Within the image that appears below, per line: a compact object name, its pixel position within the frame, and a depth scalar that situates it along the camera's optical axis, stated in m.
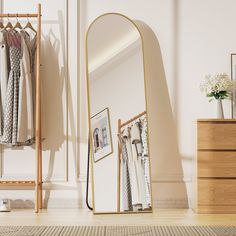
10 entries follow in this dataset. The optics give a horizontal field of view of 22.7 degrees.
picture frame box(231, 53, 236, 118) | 4.97
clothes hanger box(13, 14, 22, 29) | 4.91
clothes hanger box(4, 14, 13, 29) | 4.91
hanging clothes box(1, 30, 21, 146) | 4.77
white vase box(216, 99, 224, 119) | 4.78
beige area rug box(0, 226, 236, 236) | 3.66
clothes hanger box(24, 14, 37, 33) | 4.93
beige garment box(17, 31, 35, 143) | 4.76
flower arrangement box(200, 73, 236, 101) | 4.76
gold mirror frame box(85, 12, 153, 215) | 4.64
